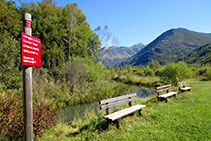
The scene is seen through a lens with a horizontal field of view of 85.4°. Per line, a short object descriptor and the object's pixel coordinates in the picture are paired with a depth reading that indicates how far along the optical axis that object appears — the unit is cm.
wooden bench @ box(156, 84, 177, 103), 659
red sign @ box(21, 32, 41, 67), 194
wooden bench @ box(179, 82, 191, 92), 872
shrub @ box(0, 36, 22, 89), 855
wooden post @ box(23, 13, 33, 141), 217
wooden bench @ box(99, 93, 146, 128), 378
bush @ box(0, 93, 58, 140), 321
